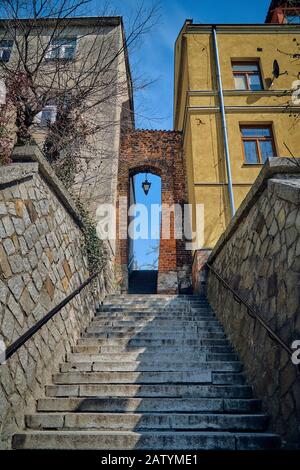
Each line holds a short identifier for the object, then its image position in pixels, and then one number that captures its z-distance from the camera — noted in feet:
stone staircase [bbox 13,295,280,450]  7.57
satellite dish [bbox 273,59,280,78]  30.53
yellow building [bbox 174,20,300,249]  26.48
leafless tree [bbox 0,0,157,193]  16.76
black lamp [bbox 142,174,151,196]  32.22
